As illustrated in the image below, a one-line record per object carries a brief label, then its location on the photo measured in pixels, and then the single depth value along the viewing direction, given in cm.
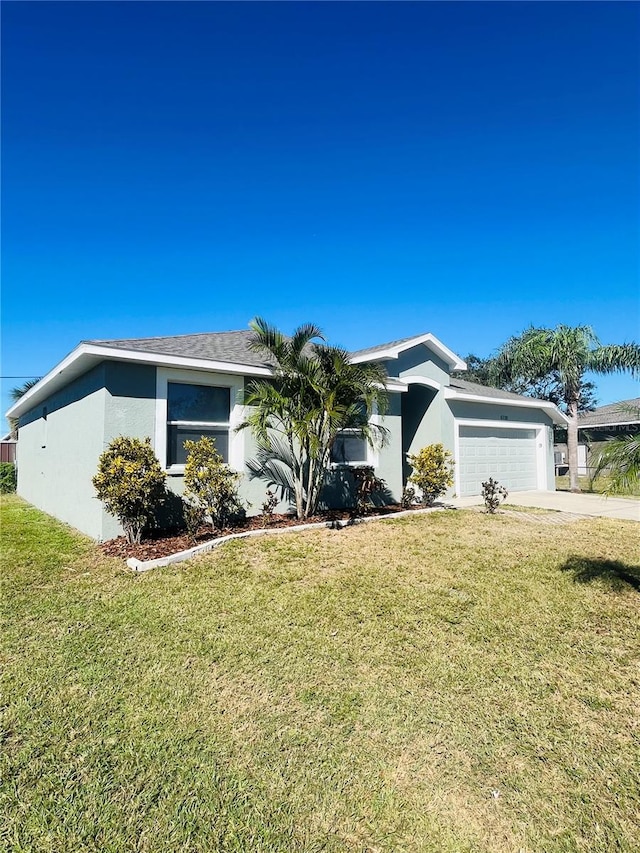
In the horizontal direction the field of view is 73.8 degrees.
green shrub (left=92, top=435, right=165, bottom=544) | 670
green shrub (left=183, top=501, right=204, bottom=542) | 690
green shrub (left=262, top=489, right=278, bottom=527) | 828
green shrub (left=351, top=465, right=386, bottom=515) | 975
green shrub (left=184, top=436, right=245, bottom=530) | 758
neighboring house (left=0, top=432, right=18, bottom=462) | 2622
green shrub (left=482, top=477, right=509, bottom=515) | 1007
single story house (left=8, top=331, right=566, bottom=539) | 774
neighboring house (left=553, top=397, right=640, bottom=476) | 2622
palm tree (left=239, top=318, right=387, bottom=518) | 818
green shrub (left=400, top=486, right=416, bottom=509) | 1102
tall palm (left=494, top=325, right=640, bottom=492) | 1722
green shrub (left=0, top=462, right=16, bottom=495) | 1955
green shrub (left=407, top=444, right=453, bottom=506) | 1084
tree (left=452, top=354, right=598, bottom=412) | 2281
